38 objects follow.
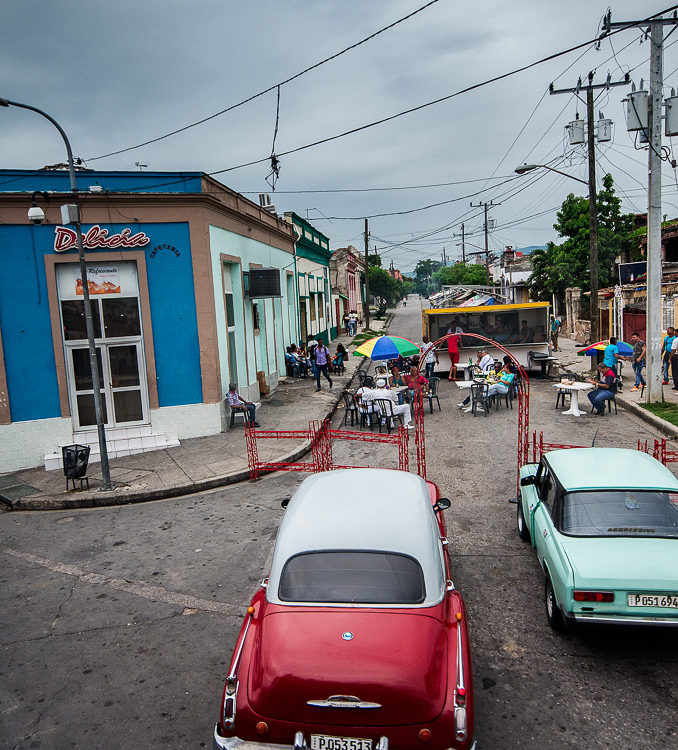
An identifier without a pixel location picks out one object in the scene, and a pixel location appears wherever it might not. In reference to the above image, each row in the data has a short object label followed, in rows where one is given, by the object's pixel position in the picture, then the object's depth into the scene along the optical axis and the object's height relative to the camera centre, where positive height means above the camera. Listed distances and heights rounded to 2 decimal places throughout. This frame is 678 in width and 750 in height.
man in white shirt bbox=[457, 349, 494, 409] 17.78 -1.87
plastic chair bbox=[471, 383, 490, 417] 15.16 -2.46
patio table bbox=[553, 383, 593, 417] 14.54 -2.35
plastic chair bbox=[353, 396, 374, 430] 14.35 -2.58
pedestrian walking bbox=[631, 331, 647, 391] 16.48 -1.89
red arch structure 9.76 -2.76
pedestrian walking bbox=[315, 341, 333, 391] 19.69 -1.75
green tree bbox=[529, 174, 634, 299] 30.88 +3.05
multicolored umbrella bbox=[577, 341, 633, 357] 15.03 -1.41
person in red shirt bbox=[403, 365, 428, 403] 15.20 -2.12
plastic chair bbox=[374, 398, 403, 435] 14.02 -2.51
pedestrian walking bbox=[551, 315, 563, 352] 26.23 -1.62
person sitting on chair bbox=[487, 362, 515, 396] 15.62 -2.27
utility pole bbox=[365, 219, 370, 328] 46.48 +5.25
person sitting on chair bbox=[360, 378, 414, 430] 14.06 -2.24
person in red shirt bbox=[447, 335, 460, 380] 20.78 -1.76
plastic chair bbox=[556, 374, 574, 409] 15.47 -2.53
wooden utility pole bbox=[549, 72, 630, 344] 19.02 +4.41
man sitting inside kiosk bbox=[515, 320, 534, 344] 21.08 -1.25
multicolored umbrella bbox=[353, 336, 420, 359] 15.29 -1.11
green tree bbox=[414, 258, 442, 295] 174.70 +11.12
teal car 4.66 -2.18
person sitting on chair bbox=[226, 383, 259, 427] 14.34 -2.20
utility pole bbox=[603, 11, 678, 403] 13.89 +2.05
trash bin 10.66 -2.57
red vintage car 3.38 -2.15
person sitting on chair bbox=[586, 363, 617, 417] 14.38 -2.35
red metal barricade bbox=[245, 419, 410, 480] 10.86 -2.90
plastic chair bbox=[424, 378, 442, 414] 15.95 -2.48
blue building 12.57 +0.17
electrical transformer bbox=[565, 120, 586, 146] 19.91 +5.75
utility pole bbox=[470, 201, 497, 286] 54.23 +7.33
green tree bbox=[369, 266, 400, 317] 77.56 +3.18
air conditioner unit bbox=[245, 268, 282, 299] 17.17 +0.92
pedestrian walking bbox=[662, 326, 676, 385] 16.27 -1.67
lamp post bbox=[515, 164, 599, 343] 20.22 +2.02
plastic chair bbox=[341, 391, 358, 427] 15.07 -2.62
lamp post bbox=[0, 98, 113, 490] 10.15 -0.71
